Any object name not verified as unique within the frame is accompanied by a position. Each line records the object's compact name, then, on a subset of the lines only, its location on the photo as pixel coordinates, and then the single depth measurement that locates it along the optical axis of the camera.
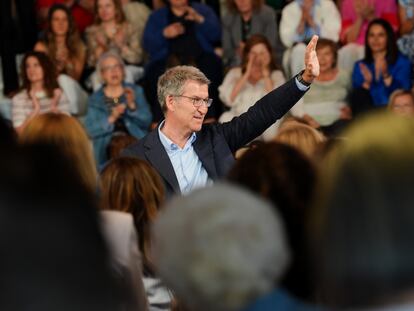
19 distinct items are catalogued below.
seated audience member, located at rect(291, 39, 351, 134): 10.72
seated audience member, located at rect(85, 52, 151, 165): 10.74
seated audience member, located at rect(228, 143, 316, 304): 3.39
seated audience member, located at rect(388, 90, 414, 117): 9.94
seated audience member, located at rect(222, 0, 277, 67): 11.36
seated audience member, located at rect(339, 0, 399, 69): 11.37
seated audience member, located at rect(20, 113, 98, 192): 4.77
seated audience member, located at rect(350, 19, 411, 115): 10.74
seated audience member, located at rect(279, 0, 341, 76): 11.23
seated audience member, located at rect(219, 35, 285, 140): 10.68
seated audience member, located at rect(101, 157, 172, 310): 4.94
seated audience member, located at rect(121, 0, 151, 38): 11.62
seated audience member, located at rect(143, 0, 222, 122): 11.07
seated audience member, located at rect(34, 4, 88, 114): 11.21
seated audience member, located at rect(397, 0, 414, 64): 11.02
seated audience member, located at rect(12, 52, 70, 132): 10.74
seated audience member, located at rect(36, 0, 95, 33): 11.89
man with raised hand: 6.41
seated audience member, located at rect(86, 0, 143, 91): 11.44
